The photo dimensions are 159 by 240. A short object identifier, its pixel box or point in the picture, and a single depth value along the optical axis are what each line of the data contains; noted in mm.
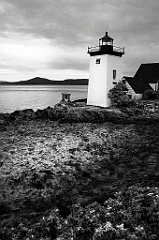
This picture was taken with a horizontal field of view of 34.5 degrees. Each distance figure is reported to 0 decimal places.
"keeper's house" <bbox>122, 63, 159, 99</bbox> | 38812
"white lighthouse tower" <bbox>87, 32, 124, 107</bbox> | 34906
